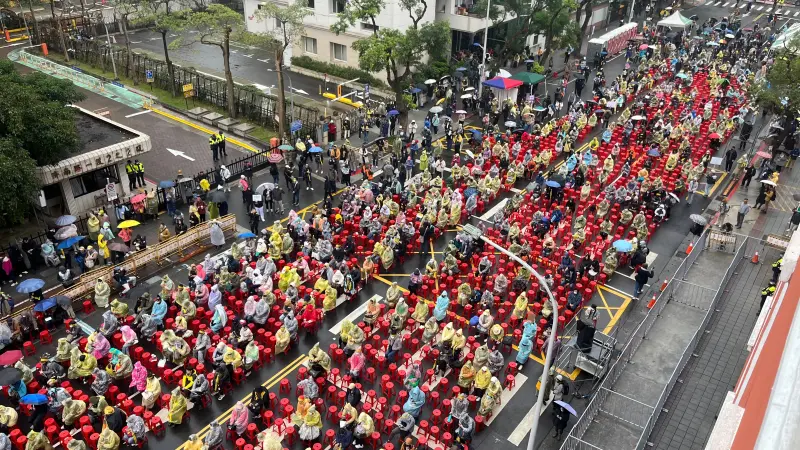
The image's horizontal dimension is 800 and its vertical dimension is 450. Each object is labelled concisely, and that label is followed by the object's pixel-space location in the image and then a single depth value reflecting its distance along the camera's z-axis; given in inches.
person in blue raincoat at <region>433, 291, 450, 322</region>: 791.1
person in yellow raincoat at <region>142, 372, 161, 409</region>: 659.2
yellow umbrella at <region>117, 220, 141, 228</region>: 897.9
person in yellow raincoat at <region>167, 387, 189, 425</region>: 643.5
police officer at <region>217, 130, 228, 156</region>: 1219.9
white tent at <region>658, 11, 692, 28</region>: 2142.0
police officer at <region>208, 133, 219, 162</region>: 1196.5
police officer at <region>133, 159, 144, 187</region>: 1094.4
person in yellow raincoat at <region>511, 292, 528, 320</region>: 796.6
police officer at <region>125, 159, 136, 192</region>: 1082.7
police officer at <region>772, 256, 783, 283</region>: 861.2
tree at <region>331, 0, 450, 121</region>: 1316.4
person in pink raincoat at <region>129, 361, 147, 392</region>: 674.2
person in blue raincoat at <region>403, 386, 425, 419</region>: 649.0
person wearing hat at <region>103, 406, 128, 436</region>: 616.1
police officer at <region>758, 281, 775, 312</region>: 798.5
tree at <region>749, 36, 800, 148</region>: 1193.4
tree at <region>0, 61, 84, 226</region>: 865.5
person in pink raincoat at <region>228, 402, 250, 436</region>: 623.2
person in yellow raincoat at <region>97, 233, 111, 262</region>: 900.0
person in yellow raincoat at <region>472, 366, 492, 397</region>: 680.4
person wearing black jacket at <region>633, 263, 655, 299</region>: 856.3
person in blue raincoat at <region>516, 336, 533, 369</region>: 742.7
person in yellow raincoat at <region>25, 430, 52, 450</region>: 597.3
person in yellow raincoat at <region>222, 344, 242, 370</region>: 699.4
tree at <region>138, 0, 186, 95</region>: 1352.1
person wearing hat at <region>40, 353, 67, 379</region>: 692.1
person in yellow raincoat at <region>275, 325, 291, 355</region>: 746.8
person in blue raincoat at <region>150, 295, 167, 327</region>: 769.5
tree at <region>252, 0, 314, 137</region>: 1261.1
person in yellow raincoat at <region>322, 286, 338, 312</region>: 815.1
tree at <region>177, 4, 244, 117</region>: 1279.5
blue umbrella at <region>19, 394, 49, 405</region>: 628.4
